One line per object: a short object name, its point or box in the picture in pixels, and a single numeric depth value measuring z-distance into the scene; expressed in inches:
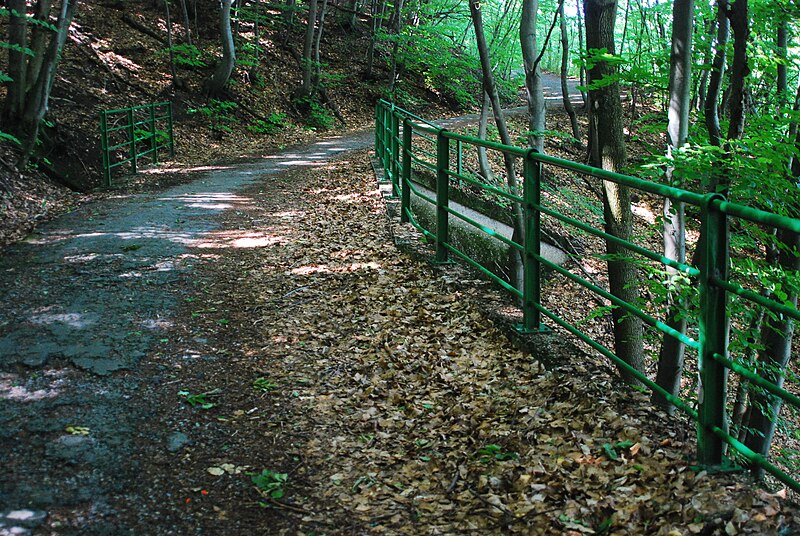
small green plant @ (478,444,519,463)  160.1
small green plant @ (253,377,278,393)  199.8
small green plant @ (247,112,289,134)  836.1
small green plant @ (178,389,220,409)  186.7
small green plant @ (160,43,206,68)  797.9
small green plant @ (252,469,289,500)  150.0
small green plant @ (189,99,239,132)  789.9
